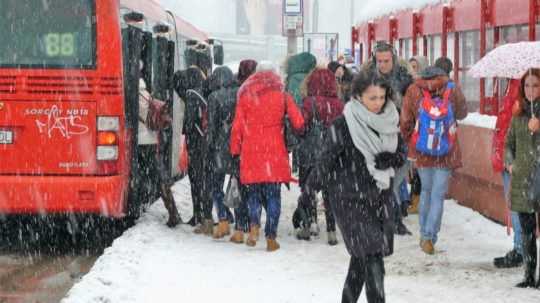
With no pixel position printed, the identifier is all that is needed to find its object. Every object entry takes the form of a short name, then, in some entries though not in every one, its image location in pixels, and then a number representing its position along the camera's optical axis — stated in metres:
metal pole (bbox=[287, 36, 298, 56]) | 23.86
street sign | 22.95
